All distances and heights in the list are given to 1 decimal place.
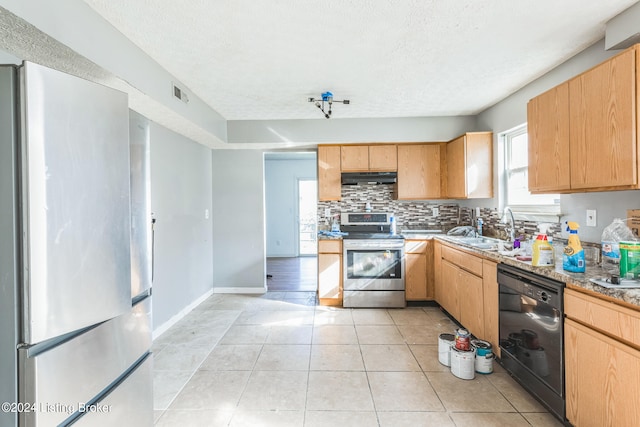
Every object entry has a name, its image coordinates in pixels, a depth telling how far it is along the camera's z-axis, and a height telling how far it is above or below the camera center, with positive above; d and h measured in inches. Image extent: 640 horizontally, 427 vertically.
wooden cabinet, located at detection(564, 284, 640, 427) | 51.6 -27.5
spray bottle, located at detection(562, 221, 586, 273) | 68.0 -10.3
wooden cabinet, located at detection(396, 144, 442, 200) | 162.6 +20.9
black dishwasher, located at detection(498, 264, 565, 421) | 67.4 -29.9
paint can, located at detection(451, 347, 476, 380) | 88.5 -43.5
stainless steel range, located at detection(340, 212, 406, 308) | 150.2 -28.3
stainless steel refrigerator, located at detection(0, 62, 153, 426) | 38.6 -4.2
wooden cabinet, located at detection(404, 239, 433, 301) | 151.1 -28.1
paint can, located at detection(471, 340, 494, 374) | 91.1 -43.3
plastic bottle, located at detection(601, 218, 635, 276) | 70.4 -7.0
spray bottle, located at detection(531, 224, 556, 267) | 75.2 -10.5
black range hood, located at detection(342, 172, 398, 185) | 161.9 +18.4
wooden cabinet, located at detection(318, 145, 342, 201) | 165.0 +19.6
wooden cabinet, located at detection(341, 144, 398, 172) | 163.3 +28.8
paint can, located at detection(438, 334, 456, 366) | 96.0 -42.4
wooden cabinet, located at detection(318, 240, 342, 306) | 154.9 -27.4
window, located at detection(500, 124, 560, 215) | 117.1 +13.4
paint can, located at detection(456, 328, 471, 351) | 90.7 -37.8
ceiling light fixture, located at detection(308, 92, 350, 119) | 122.2 +46.2
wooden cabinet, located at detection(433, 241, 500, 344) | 96.6 -28.6
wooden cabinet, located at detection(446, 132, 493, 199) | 141.5 +21.0
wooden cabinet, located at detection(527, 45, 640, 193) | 61.6 +18.3
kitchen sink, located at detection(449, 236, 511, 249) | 114.1 -12.3
